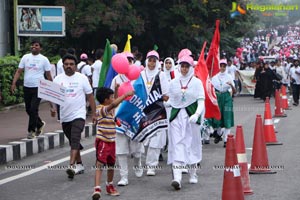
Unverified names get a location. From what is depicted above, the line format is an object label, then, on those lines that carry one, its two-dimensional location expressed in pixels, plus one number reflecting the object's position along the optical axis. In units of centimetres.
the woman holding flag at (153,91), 1097
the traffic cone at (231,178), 833
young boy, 947
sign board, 2423
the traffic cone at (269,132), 1513
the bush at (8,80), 2111
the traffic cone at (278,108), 2277
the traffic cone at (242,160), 943
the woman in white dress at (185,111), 1027
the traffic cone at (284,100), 2603
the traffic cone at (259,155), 1113
